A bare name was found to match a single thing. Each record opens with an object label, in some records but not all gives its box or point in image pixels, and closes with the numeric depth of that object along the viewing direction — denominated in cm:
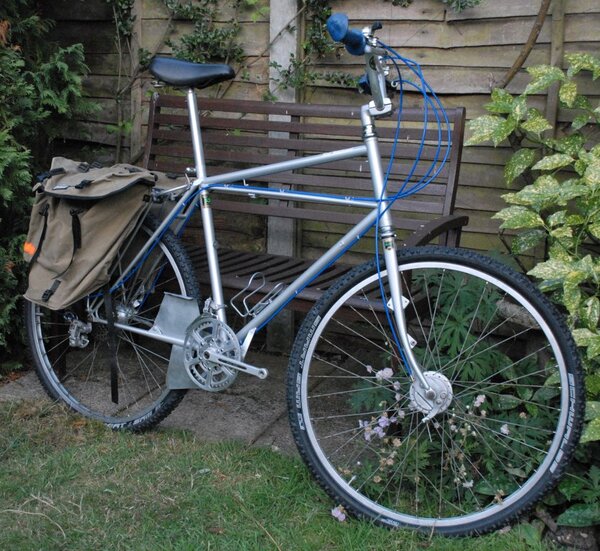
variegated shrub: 255
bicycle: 245
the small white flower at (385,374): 264
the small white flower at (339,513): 257
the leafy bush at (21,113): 353
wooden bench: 328
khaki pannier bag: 302
